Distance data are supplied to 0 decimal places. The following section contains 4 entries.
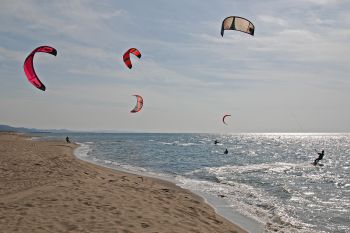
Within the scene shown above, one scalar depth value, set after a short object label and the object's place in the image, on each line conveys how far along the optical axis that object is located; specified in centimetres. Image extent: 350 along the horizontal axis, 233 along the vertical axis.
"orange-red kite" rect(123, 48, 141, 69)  2556
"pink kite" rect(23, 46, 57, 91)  1522
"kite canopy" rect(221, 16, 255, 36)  1698
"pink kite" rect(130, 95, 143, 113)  3031
